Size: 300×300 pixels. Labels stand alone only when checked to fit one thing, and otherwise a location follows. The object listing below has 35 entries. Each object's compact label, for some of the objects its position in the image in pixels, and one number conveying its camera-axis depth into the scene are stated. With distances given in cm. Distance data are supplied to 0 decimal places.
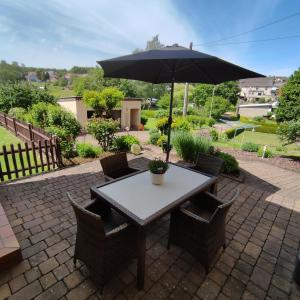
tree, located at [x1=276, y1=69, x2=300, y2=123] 1059
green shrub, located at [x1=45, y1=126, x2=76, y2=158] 603
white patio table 181
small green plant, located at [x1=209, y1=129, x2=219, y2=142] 1350
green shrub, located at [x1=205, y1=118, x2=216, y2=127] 2356
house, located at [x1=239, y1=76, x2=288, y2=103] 5958
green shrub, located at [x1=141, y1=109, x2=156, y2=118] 2891
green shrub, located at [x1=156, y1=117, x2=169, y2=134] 1043
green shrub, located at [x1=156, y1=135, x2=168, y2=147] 734
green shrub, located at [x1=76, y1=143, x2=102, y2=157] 619
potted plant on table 236
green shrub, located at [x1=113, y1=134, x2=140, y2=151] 710
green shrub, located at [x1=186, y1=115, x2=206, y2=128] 2219
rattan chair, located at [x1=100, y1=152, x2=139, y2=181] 303
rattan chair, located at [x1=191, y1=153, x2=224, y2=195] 310
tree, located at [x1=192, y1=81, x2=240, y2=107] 3540
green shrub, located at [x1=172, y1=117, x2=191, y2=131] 967
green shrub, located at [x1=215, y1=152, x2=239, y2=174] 481
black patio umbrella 227
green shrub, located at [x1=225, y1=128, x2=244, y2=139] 1918
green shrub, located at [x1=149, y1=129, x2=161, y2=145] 844
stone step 200
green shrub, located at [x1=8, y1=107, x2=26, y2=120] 1250
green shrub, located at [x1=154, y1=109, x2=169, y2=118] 2598
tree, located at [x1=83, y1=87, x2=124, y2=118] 1300
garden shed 1459
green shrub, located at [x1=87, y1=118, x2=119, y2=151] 695
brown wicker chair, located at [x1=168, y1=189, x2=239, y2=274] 191
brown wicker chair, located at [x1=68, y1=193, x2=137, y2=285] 165
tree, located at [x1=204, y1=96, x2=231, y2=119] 2976
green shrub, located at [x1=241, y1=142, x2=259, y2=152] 898
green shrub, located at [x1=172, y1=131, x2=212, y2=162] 556
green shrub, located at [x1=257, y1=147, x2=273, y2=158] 764
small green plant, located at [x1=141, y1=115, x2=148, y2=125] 2248
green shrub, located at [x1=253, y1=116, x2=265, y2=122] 3250
